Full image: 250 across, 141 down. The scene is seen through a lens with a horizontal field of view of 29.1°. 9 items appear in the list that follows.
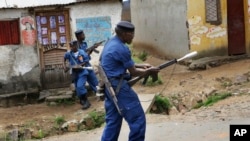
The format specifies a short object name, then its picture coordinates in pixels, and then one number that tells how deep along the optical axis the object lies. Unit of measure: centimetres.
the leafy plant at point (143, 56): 1741
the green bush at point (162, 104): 992
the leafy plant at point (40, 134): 907
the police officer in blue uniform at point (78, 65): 995
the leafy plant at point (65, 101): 1117
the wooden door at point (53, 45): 1171
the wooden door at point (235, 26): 1503
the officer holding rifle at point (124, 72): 562
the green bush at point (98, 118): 929
